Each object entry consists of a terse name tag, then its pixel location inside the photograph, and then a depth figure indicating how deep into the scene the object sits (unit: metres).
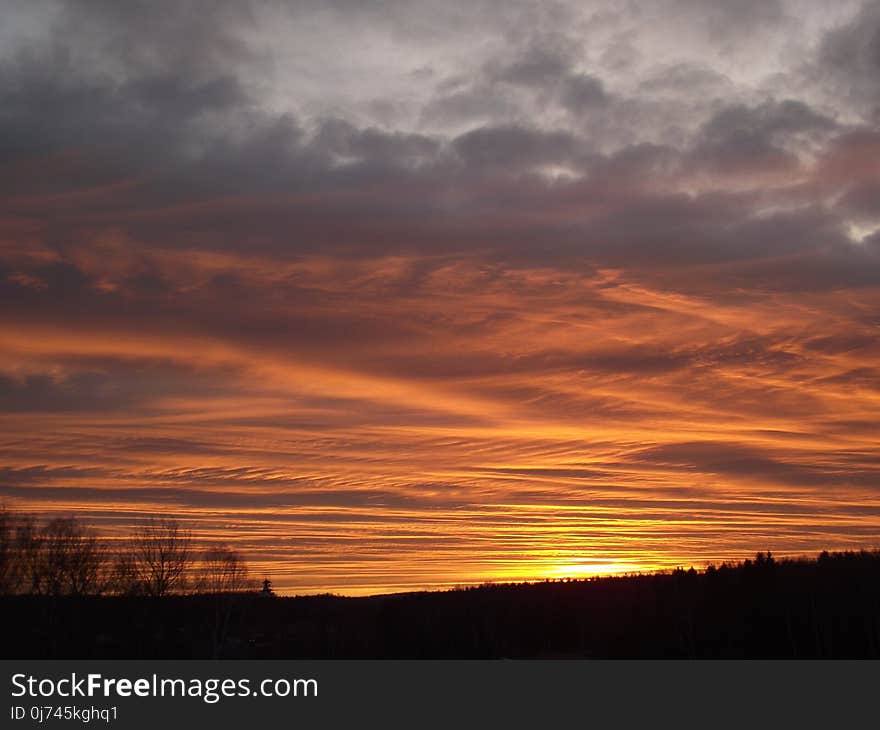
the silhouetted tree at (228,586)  100.44
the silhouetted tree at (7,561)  78.88
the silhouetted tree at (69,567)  84.50
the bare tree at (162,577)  96.25
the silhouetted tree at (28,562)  81.50
